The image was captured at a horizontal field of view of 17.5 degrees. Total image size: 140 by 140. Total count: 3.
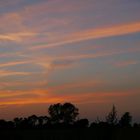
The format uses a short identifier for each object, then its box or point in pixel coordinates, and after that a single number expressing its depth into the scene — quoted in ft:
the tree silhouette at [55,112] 256.11
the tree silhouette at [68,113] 259.08
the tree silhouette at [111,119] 100.61
